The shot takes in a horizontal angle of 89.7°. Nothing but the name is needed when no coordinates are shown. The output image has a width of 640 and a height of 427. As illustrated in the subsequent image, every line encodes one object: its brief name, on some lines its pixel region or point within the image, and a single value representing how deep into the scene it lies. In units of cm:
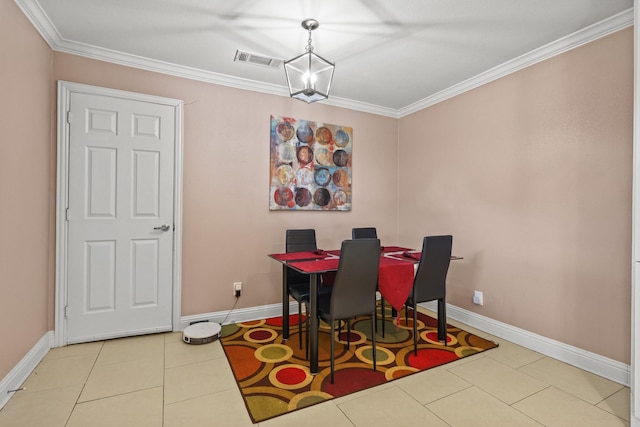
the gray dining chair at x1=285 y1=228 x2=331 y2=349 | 294
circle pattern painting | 362
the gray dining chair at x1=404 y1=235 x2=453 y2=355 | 263
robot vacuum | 283
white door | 277
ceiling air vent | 280
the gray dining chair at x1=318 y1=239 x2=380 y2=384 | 223
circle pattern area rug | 209
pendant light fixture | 213
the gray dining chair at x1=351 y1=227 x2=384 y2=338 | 356
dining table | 232
